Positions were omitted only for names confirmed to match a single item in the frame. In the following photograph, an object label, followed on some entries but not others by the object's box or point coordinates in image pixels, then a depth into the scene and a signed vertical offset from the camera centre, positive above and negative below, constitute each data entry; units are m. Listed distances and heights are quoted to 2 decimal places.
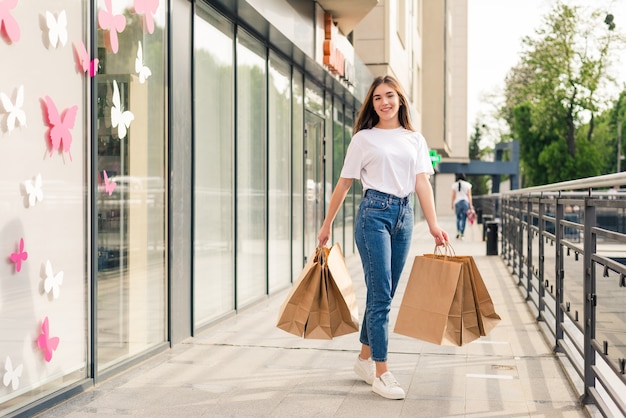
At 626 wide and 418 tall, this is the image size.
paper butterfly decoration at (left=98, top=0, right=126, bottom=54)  5.32 +1.17
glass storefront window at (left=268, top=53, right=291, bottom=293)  9.88 +0.35
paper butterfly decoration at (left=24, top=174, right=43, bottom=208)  4.42 +0.07
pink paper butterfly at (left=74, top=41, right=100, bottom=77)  4.93 +0.86
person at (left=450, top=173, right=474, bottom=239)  21.08 +0.14
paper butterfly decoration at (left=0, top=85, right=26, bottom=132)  4.20 +0.48
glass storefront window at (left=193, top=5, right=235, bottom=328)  7.27 +0.32
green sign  29.17 +1.59
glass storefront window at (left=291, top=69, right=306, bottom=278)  11.09 +0.35
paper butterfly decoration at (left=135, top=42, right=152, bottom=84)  5.91 +0.97
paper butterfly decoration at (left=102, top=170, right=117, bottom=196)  5.35 +0.11
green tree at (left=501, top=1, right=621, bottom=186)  46.56 +6.57
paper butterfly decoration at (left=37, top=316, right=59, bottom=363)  4.59 -0.78
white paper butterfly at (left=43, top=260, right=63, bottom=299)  4.63 -0.45
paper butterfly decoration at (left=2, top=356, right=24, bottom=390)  4.25 -0.89
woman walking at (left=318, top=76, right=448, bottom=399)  4.95 +0.04
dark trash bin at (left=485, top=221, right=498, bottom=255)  16.84 -0.81
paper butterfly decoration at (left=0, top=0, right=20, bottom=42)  4.14 +0.91
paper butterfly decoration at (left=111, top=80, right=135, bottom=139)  5.49 +0.58
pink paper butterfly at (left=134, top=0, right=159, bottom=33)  5.95 +1.40
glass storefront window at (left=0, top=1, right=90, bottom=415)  4.25 -0.02
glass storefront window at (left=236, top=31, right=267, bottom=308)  8.56 +0.34
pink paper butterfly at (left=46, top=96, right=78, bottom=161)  4.64 +0.43
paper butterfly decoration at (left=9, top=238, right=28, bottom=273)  4.30 -0.28
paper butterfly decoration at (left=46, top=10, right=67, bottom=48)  4.63 +0.98
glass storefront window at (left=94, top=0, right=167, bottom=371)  5.36 +0.13
